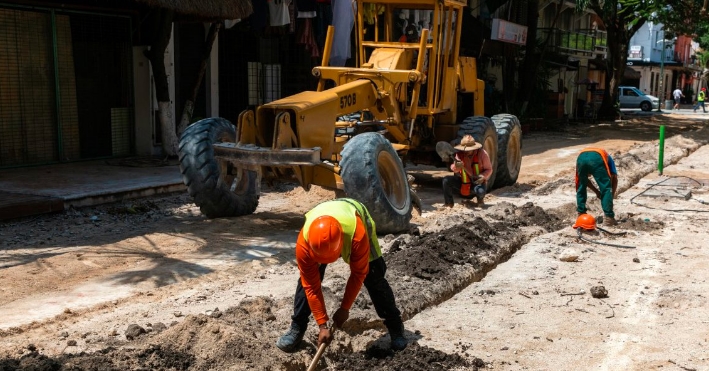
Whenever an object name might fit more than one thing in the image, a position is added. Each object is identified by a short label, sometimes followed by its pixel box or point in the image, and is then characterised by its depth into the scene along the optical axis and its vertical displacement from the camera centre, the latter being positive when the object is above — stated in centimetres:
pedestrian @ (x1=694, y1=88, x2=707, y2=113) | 5159 -233
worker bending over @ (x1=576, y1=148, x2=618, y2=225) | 989 -142
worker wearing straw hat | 1159 -161
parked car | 5072 -242
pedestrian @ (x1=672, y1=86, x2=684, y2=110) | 5519 -239
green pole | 1565 -176
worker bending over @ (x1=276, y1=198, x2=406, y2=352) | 489 -128
